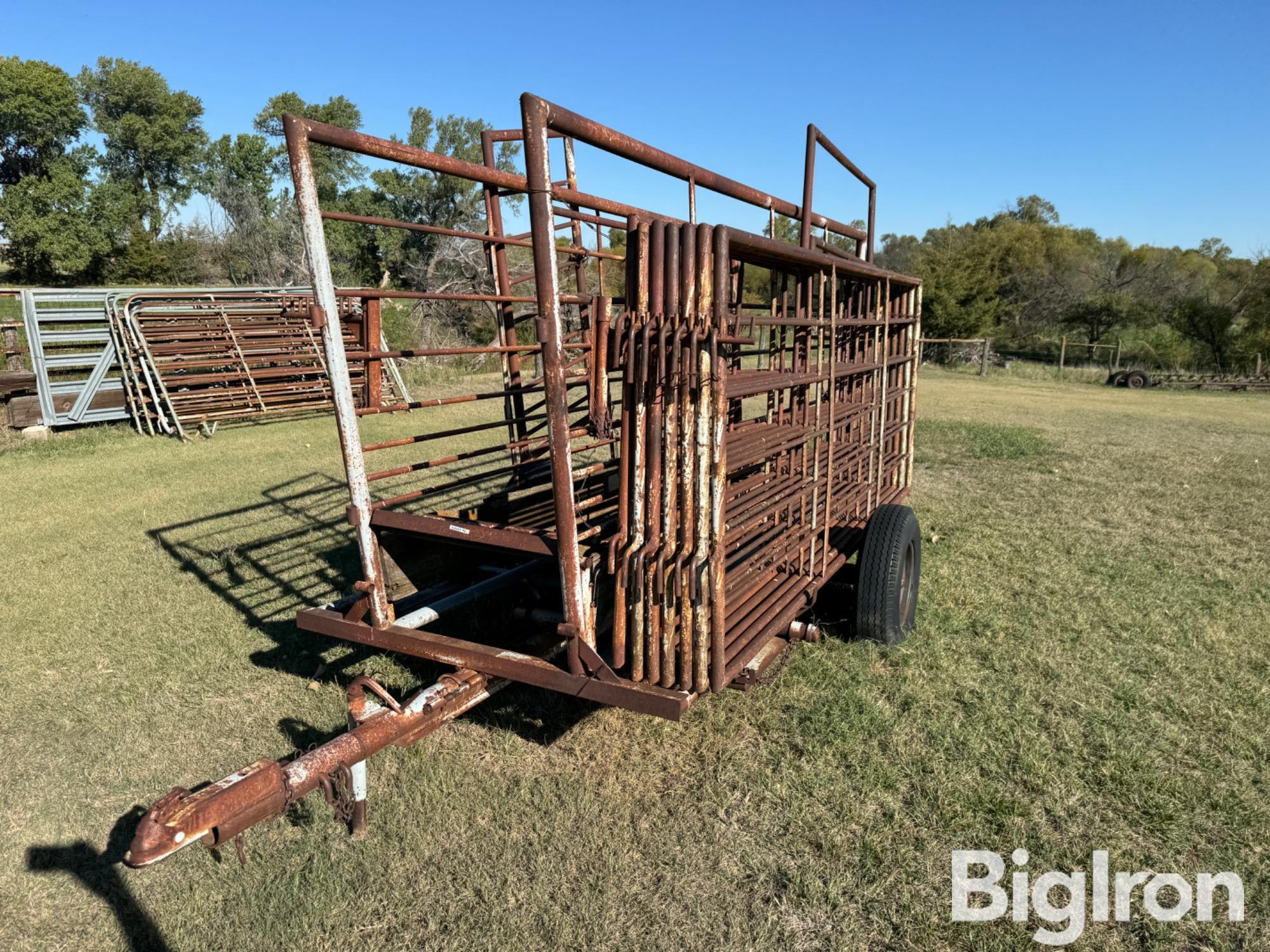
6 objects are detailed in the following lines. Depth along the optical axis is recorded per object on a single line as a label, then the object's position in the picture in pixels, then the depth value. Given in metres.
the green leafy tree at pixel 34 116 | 42.66
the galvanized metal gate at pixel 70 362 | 11.52
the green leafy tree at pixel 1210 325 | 31.61
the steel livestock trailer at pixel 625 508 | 2.40
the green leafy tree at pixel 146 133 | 46.56
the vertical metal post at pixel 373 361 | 3.00
